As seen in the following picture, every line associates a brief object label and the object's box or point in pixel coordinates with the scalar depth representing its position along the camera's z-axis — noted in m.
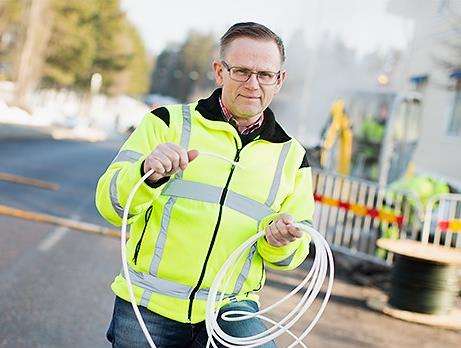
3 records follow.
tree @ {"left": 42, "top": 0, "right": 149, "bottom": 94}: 54.09
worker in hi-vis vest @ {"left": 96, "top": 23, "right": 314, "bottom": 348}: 2.55
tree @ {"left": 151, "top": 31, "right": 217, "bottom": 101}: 128.88
